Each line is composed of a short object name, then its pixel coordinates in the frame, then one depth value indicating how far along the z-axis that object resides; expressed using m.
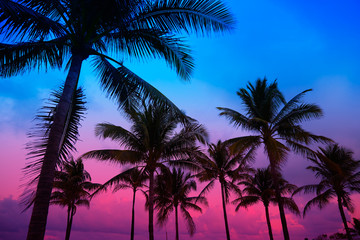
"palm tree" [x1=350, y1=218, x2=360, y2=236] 31.15
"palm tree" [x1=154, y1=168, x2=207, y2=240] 27.19
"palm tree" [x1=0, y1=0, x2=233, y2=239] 4.82
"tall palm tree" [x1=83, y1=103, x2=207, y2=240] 14.78
